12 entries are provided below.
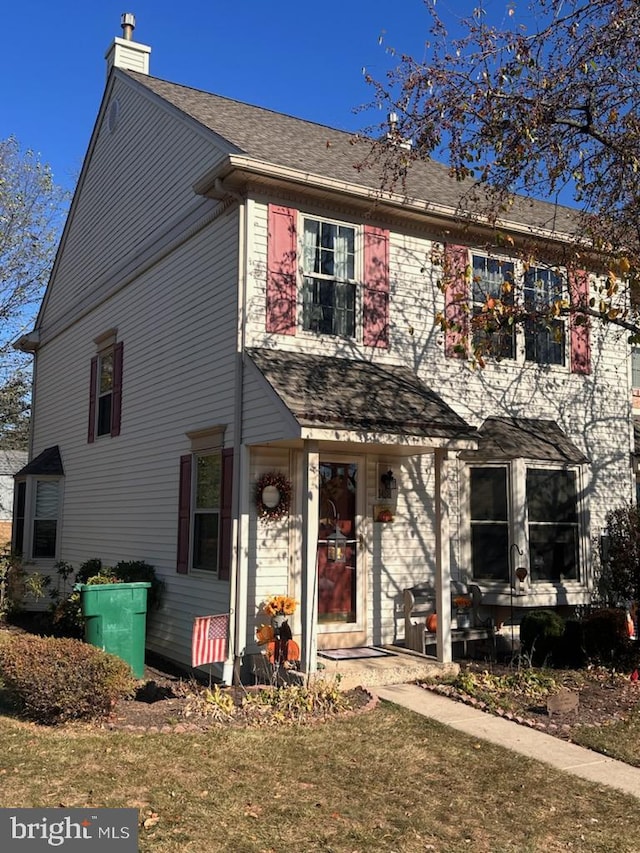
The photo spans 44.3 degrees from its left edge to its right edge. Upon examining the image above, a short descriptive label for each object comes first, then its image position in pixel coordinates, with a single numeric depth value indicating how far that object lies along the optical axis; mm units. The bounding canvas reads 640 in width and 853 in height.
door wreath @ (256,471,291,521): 9305
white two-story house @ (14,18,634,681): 9352
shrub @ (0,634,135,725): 6996
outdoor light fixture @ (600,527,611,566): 11823
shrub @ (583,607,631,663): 9883
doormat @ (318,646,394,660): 9391
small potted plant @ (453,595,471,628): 10359
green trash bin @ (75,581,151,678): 9906
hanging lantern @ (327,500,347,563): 9938
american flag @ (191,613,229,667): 8477
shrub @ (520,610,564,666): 9992
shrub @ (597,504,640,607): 11094
